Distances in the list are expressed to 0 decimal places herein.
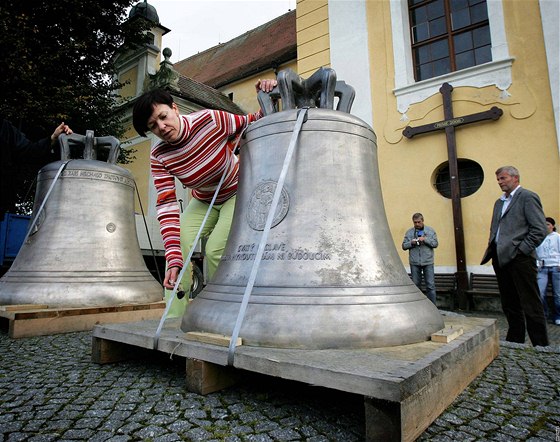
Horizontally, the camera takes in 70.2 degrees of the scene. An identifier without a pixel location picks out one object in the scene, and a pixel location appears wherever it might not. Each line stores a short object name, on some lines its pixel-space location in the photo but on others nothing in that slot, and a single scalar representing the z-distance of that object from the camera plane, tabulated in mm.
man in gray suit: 3162
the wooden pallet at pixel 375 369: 1209
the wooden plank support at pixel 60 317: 3174
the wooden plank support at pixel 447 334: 1733
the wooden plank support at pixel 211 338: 1637
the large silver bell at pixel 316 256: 1653
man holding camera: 5969
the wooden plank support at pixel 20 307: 3274
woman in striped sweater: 2236
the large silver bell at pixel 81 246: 3576
